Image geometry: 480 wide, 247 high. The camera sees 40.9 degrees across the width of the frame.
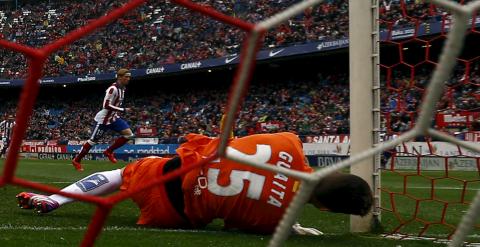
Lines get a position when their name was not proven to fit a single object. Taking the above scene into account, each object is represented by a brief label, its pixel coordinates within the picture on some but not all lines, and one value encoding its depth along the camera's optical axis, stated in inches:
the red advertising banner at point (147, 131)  951.6
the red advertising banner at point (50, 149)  973.1
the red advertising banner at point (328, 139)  772.7
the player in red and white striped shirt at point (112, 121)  466.0
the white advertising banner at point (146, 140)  975.2
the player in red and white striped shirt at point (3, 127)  526.1
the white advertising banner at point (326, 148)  766.5
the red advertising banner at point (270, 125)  773.1
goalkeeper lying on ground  131.6
